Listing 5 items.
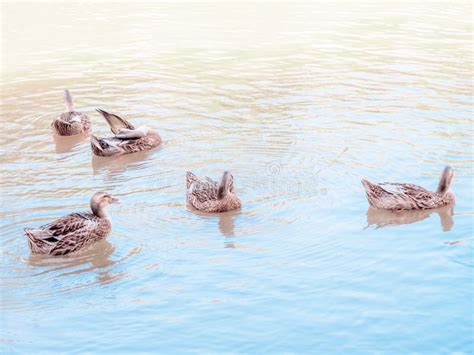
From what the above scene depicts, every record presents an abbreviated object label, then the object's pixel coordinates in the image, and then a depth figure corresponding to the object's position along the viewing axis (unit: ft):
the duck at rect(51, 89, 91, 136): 48.42
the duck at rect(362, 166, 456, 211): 35.42
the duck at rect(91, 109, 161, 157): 44.93
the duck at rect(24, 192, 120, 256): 31.35
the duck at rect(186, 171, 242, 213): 35.99
